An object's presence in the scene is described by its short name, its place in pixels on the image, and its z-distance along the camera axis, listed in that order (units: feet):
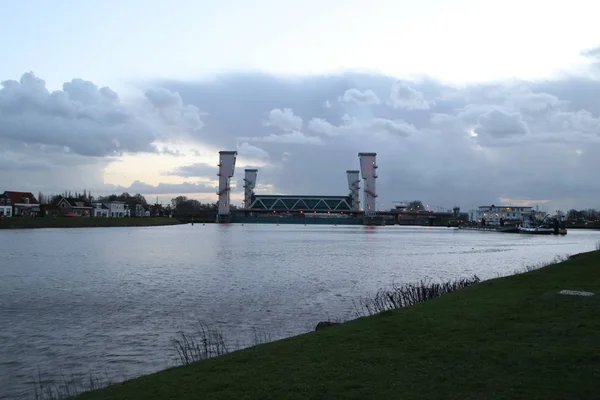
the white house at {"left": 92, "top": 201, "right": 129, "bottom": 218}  613.44
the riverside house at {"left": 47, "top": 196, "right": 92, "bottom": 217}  538.88
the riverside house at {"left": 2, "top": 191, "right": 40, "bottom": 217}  467.52
